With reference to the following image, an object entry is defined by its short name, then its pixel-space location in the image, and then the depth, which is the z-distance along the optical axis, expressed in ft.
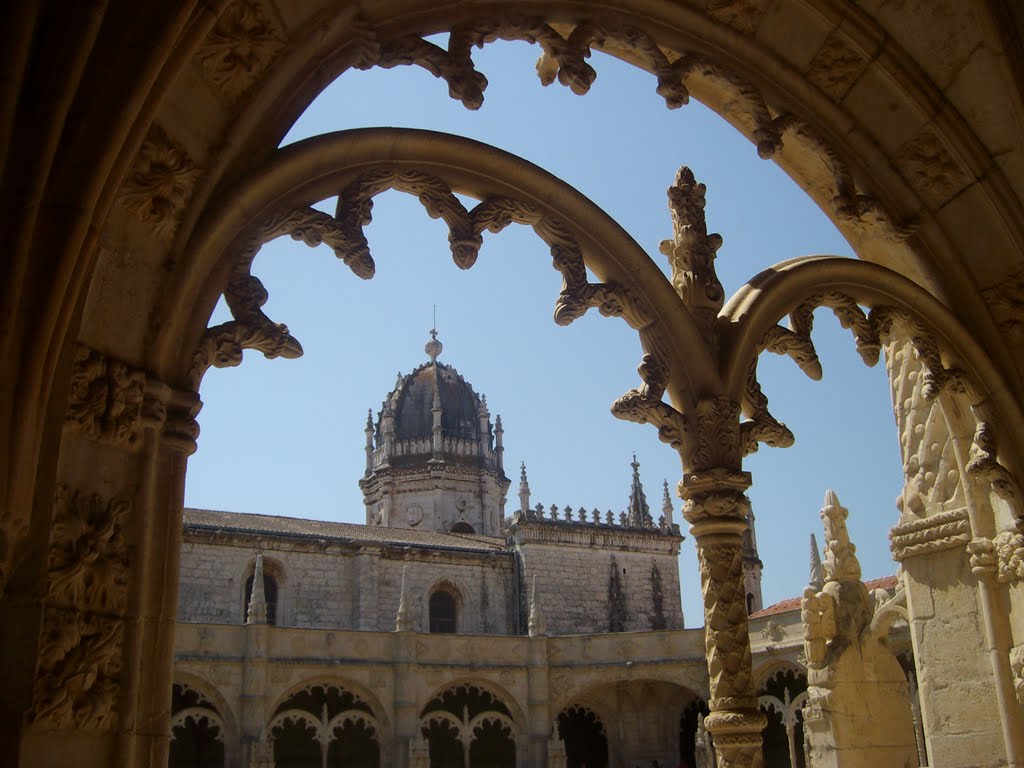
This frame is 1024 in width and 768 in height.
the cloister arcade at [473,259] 7.13
